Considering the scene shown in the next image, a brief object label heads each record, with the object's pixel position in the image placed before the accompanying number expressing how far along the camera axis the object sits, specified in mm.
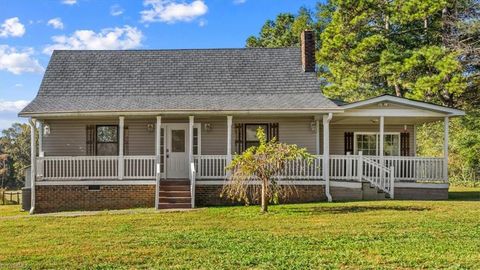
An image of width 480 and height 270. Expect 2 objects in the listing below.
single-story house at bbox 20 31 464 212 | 14352
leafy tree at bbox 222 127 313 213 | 11602
